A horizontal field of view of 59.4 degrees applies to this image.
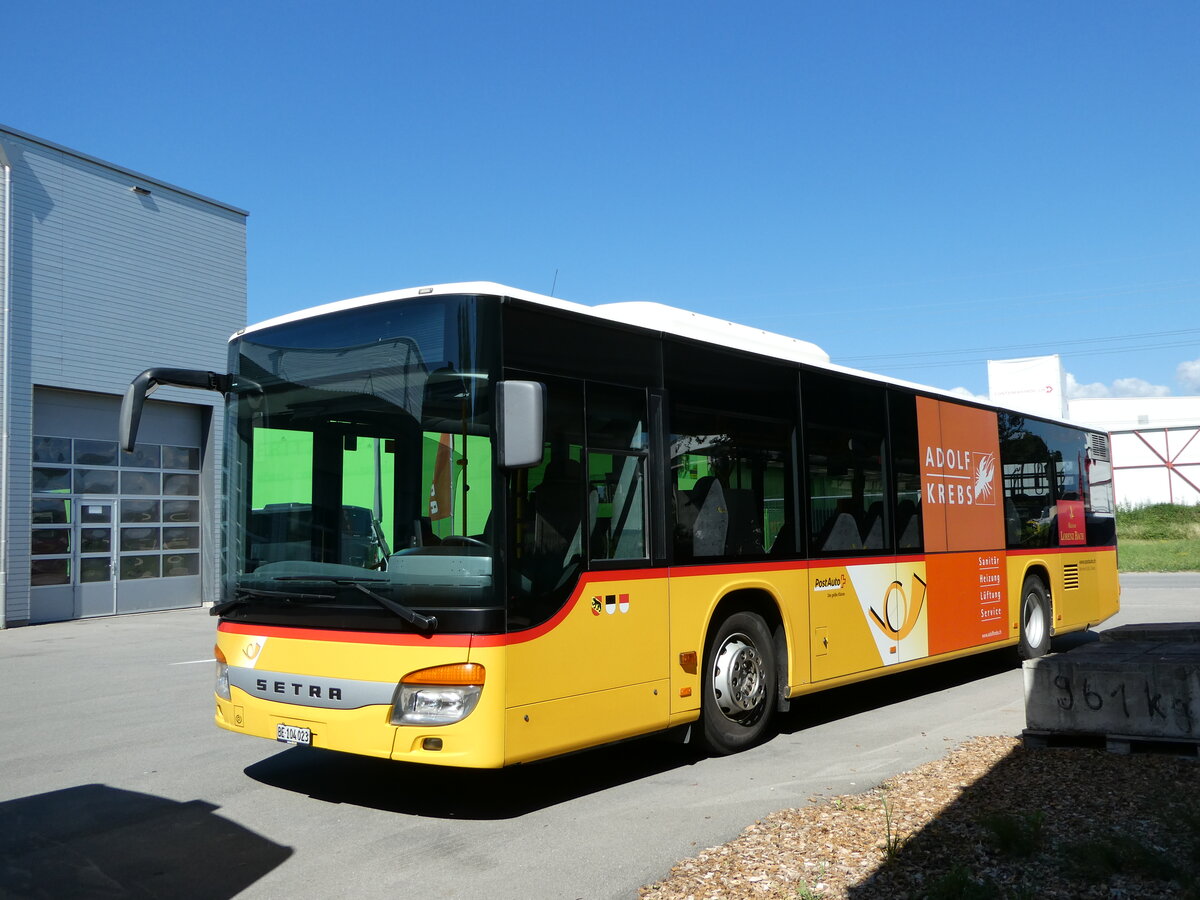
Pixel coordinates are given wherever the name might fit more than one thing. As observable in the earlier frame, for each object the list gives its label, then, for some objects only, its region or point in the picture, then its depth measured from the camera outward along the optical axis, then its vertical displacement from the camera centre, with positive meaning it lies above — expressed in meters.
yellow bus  5.70 -0.08
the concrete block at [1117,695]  6.50 -1.20
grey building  20.73 +3.09
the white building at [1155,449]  62.25 +3.44
